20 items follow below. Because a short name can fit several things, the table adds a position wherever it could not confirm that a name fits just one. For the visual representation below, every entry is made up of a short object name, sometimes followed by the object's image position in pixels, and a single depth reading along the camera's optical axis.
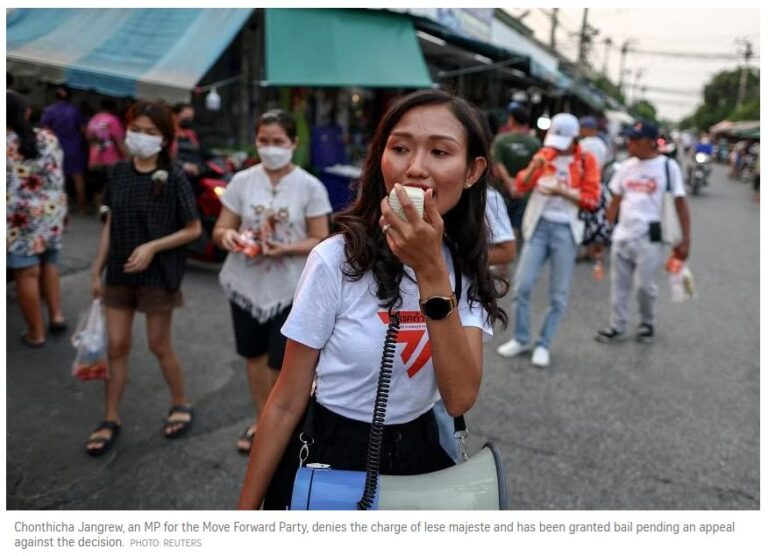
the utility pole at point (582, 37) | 20.77
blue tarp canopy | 6.32
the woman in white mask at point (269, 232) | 2.71
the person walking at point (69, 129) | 8.09
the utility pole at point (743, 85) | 52.80
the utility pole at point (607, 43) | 39.83
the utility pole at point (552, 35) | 20.12
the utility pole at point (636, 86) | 81.00
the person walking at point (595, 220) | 4.66
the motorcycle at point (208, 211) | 6.12
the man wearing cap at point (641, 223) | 4.35
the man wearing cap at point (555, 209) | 4.08
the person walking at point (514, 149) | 5.10
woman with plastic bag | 2.80
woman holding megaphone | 1.25
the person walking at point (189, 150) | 6.20
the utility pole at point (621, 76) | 58.14
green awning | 7.13
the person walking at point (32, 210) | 3.58
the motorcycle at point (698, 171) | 17.09
